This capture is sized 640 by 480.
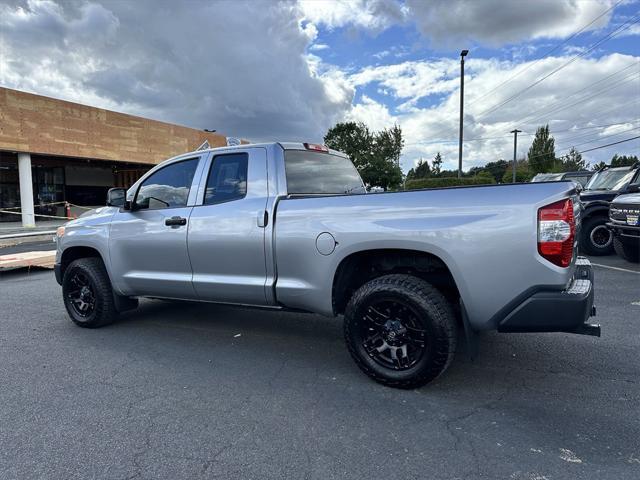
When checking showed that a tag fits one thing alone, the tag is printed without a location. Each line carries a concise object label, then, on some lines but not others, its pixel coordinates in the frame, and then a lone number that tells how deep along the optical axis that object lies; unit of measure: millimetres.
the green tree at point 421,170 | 97344
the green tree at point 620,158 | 66331
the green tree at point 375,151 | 53688
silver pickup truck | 2869
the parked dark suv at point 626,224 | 7609
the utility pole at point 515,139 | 58125
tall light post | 23638
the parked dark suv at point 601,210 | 9555
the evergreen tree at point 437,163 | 90625
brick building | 19750
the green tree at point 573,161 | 72000
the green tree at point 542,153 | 70750
